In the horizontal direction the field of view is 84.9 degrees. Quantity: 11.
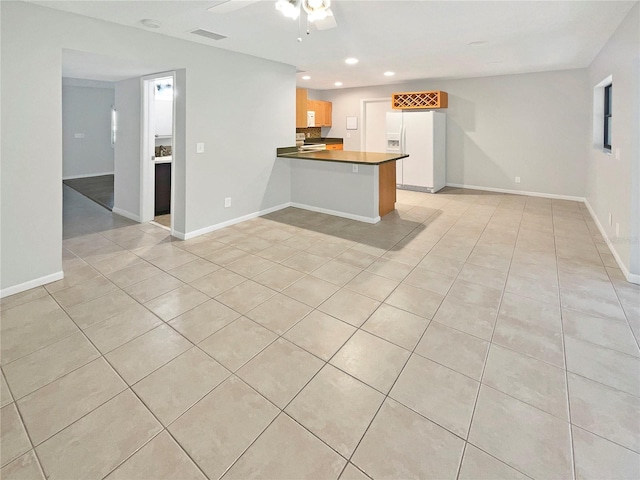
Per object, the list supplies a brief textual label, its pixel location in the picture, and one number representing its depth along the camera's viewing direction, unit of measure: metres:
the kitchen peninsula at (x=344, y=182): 5.00
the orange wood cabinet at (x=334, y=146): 9.16
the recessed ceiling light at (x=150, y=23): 3.30
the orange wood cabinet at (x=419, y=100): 7.17
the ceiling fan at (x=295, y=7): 2.36
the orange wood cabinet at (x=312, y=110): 7.09
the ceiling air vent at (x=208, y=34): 3.66
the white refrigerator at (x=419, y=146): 7.01
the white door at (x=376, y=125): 8.51
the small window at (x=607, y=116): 5.01
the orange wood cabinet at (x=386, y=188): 5.13
